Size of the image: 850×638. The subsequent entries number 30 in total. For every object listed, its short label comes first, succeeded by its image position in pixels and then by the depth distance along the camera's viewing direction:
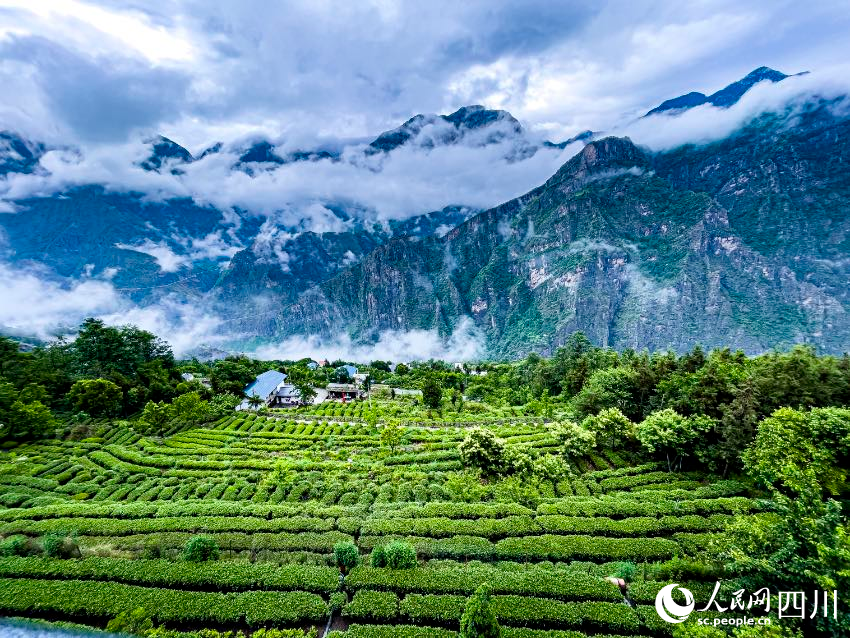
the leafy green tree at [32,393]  41.72
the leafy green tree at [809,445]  21.06
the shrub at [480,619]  13.53
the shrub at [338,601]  17.30
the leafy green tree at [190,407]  46.41
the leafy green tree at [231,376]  66.62
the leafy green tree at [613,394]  42.94
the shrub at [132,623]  16.17
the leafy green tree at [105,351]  56.62
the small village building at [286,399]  70.25
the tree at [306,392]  70.31
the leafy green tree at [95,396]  46.25
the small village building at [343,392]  81.75
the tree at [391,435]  38.72
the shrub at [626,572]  18.70
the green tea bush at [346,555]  19.73
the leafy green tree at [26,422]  38.78
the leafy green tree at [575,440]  33.88
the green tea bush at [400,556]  19.41
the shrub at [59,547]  19.92
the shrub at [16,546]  20.27
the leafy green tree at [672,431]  29.83
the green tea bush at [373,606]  16.83
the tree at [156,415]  43.41
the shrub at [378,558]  19.55
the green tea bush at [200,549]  19.72
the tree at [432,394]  63.16
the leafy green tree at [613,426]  35.00
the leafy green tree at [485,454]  31.17
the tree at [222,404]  53.42
